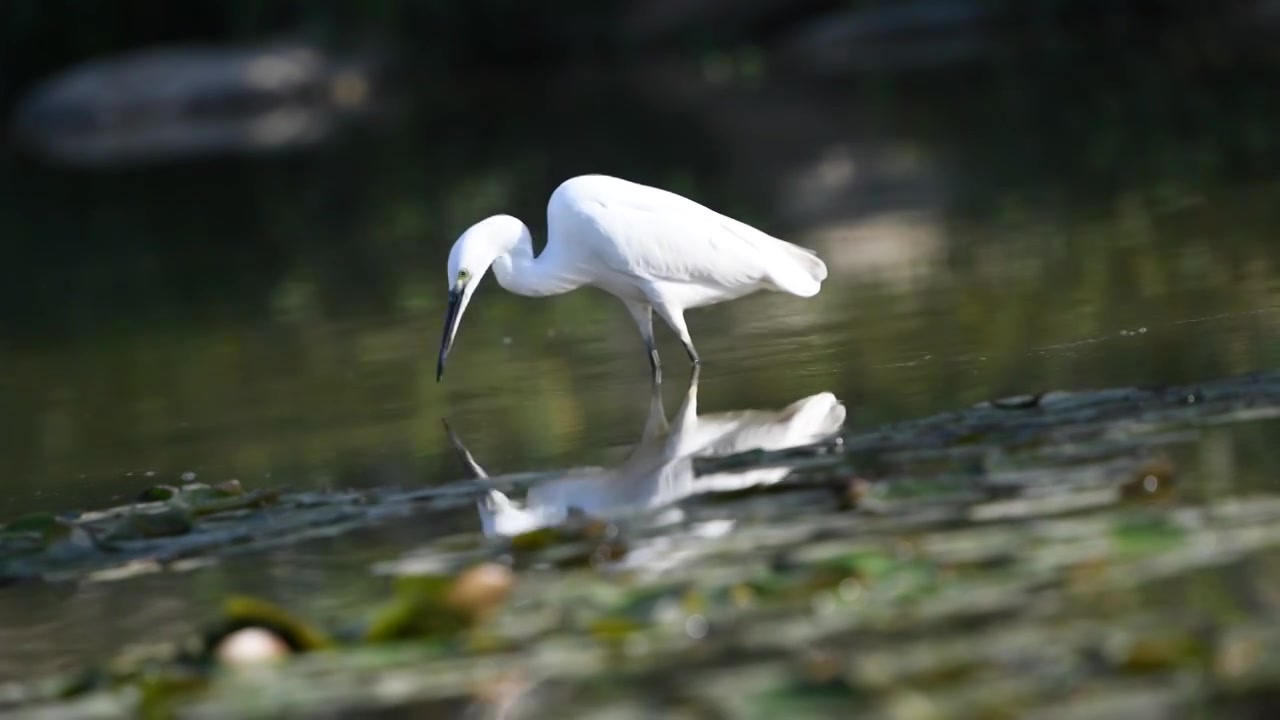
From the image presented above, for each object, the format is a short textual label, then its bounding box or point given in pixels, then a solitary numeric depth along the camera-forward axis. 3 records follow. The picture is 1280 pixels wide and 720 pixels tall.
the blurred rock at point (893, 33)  45.97
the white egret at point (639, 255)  12.90
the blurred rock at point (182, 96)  47.62
